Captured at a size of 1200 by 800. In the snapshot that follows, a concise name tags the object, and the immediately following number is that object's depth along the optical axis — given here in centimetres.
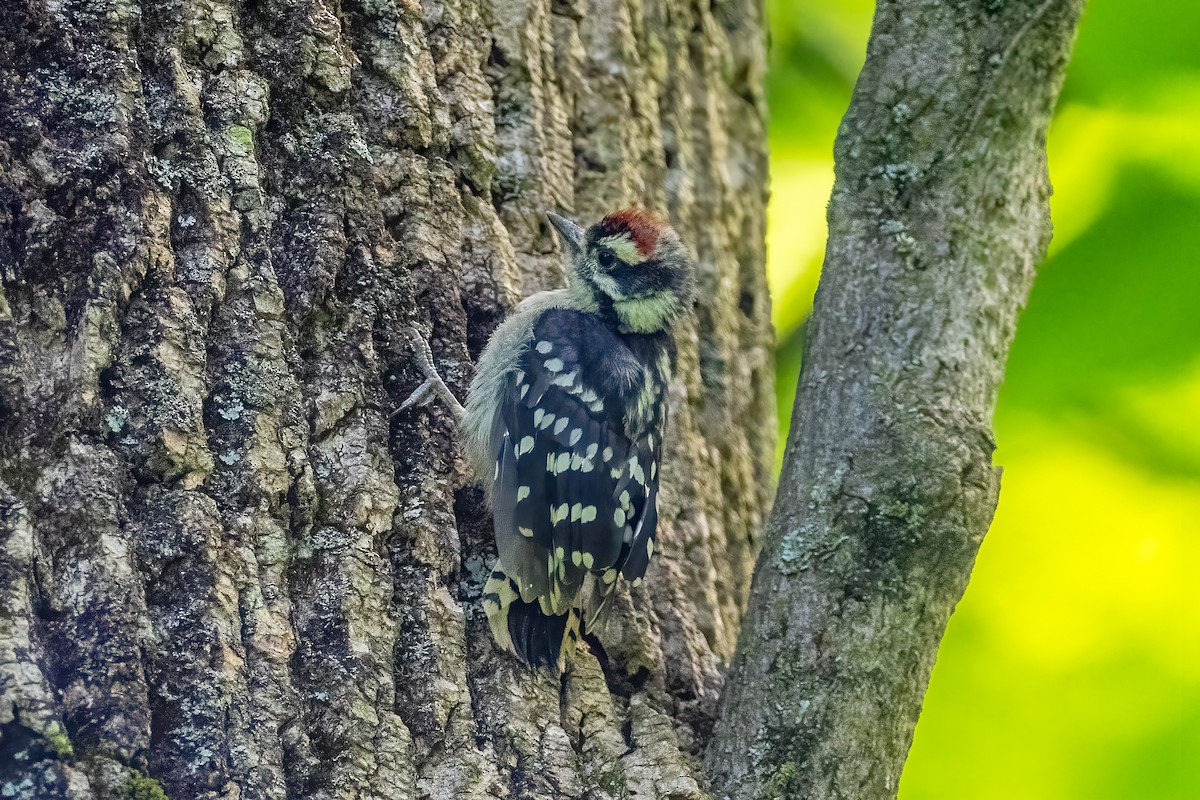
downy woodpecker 543
